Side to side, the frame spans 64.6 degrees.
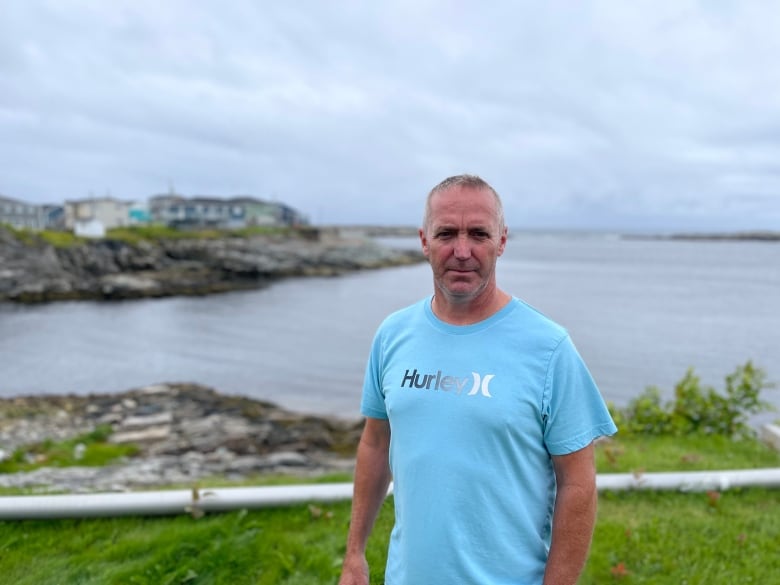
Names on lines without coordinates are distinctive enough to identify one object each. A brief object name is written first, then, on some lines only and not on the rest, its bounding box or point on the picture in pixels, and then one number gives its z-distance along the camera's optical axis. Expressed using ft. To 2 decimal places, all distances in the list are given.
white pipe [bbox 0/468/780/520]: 13.76
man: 6.49
